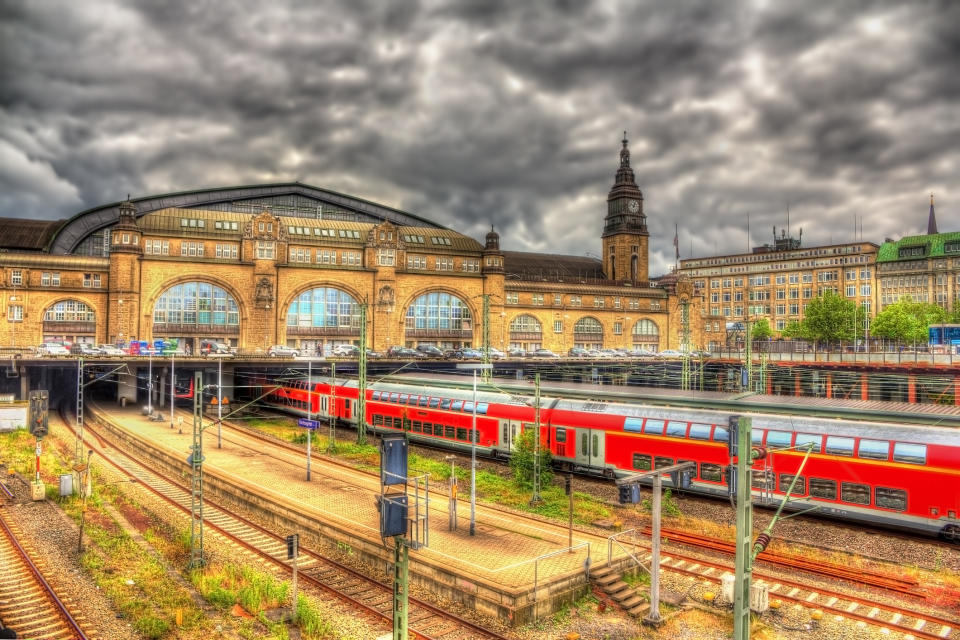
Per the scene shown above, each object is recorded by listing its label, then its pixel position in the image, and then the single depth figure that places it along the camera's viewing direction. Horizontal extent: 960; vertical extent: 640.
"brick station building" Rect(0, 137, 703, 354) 74.38
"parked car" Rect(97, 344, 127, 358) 63.59
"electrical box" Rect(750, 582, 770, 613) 17.81
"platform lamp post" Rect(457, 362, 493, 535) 22.50
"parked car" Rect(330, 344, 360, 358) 73.44
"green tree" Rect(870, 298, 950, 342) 93.50
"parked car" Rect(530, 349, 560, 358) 86.38
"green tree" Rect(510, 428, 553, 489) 30.34
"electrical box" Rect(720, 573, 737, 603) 18.45
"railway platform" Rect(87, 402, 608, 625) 18.08
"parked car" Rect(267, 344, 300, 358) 71.25
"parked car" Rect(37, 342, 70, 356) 61.28
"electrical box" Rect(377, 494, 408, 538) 13.64
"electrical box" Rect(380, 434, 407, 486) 14.71
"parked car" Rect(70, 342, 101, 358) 61.71
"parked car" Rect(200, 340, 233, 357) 68.72
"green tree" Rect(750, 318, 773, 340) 127.06
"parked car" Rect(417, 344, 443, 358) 80.44
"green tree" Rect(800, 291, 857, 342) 92.12
